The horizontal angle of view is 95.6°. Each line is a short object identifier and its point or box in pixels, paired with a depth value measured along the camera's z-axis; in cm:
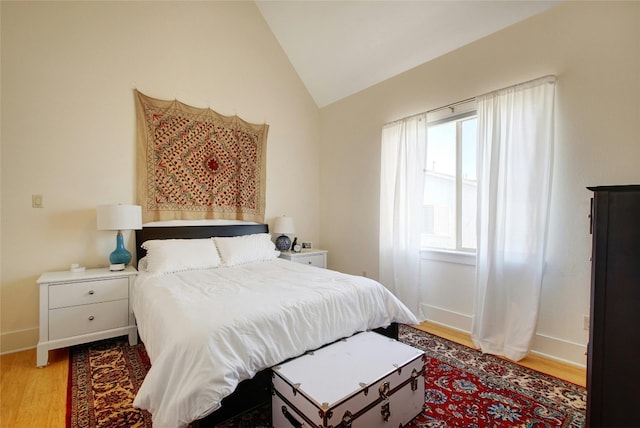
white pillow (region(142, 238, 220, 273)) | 259
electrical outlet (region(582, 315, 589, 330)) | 211
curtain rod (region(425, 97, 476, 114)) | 274
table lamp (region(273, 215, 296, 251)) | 374
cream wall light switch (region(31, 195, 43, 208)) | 249
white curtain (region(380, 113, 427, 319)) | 310
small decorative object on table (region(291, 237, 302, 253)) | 388
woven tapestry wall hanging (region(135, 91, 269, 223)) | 298
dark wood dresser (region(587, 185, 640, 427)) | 94
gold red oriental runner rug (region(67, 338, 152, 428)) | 160
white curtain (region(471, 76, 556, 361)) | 226
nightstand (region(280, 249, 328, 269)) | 368
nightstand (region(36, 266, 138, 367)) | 220
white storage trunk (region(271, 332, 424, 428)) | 125
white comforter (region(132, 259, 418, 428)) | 128
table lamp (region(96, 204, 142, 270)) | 248
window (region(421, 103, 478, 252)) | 287
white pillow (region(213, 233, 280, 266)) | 298
